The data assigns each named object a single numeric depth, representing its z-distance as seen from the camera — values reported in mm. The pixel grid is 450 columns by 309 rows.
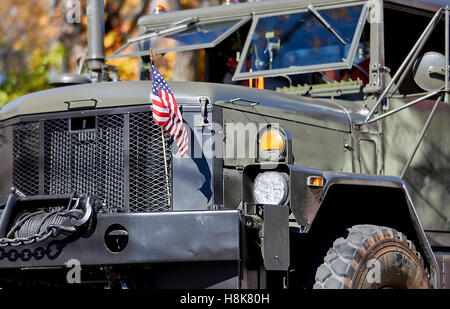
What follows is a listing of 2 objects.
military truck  9281
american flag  9719
